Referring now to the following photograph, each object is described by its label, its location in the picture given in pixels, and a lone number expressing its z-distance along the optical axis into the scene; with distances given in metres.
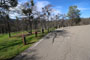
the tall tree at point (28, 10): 10.88
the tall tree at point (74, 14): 29.80
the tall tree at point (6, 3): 6.21
